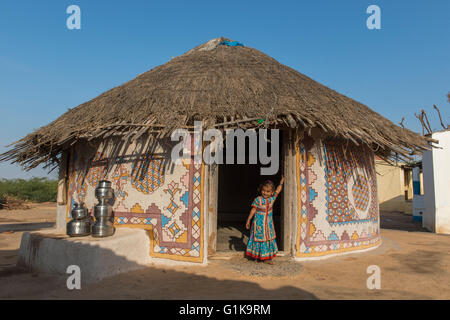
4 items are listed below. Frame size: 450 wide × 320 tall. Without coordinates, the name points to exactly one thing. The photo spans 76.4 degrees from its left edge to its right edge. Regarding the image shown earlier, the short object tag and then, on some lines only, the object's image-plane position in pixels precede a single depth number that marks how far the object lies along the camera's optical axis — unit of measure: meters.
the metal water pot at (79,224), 4.29
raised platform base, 3.81
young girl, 4.56
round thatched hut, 4.66
